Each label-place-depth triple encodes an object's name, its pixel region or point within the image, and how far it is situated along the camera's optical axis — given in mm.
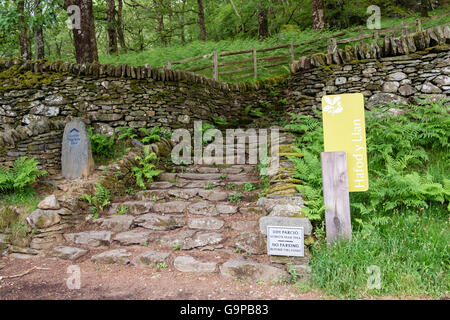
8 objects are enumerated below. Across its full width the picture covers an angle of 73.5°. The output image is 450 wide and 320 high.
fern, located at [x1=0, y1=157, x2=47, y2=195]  4992
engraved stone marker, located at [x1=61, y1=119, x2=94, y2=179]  5480
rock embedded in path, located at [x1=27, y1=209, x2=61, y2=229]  4457
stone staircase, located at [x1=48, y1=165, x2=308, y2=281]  3643
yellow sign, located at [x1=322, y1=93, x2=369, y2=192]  3551
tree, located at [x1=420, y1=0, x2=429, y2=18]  13914
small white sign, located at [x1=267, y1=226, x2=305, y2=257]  3490
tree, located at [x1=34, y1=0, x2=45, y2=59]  10949
